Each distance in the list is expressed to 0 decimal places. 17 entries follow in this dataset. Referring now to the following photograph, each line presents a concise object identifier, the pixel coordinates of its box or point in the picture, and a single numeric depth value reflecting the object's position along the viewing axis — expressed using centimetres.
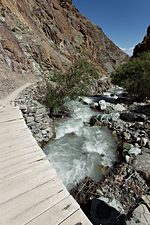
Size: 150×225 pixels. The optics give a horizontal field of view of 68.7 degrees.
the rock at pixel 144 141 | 426
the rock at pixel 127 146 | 415
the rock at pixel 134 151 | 385
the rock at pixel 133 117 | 592
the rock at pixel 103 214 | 220
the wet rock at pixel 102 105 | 751
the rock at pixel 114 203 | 245
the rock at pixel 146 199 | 164
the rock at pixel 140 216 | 156
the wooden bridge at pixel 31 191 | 103
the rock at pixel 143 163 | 324
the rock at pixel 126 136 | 466
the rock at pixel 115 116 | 584
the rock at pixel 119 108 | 753
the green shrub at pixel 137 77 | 899
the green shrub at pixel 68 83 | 564
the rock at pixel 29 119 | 385
